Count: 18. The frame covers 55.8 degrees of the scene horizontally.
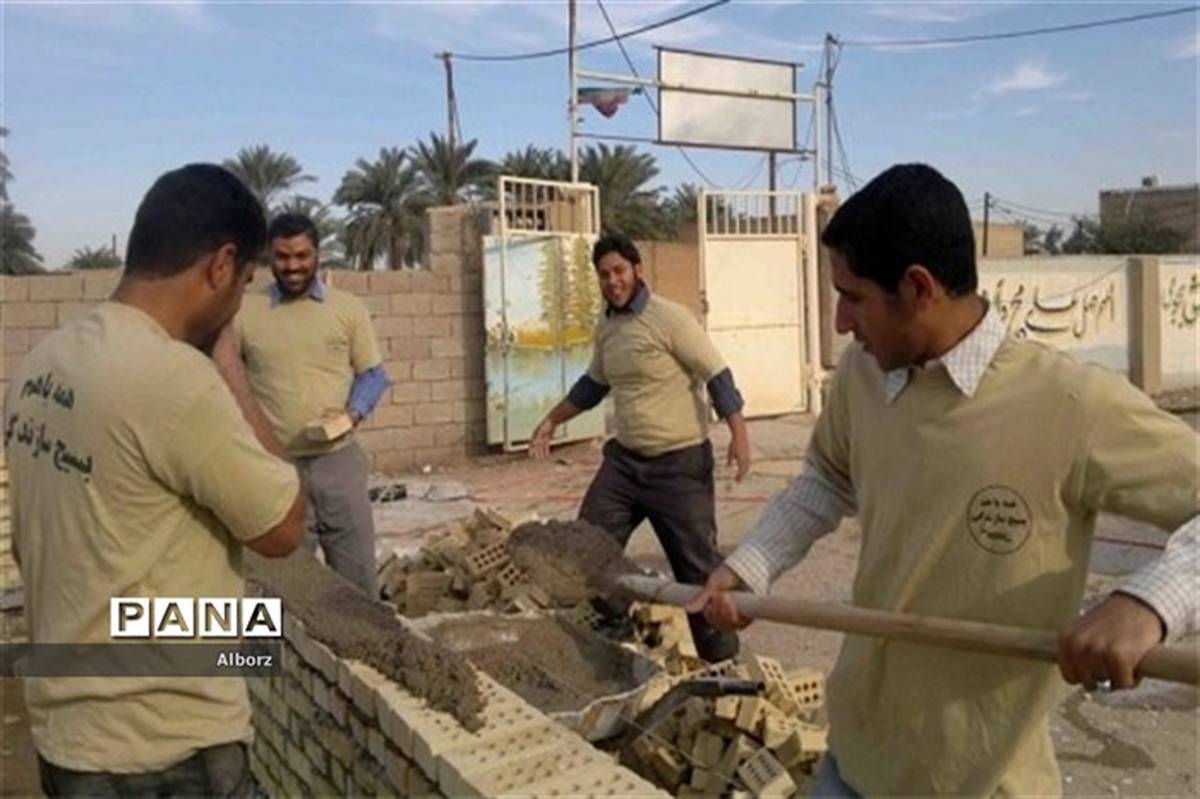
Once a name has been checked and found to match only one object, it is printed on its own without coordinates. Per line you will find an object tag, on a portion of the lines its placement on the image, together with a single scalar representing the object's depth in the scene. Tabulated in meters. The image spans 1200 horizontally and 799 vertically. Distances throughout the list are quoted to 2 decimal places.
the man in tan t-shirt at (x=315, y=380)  4.78
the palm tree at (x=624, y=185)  27.42
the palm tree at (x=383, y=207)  30.92
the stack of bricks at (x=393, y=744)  2.28
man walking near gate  4.70
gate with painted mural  10.62
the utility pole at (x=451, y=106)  32.19
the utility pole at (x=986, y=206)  30.91
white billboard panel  13.61
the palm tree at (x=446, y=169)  30.92
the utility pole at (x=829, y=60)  19.83
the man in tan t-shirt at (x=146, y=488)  1.90
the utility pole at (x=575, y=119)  13.03
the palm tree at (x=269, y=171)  30.25
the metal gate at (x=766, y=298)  12.69
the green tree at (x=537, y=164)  28.06
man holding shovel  1.67
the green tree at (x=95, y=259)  29.70
